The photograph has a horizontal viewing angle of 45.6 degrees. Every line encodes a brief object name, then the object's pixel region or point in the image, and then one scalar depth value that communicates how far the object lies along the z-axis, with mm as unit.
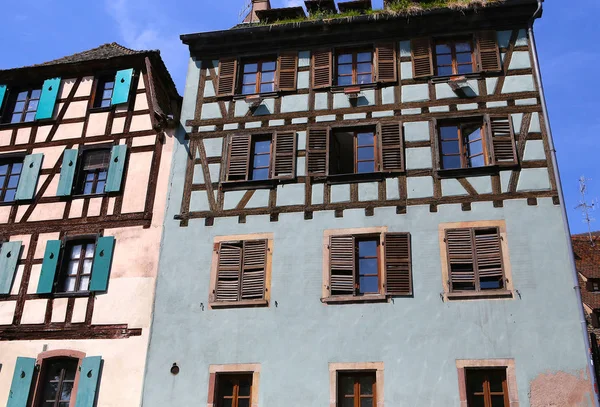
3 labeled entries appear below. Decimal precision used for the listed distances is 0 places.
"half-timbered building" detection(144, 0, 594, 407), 12664
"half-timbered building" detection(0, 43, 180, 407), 14133
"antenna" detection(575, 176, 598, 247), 30628
